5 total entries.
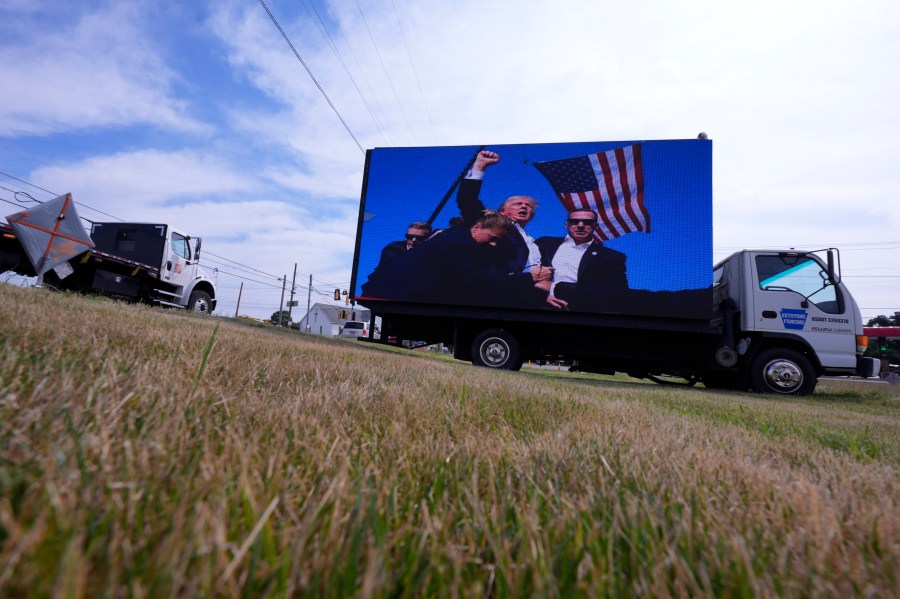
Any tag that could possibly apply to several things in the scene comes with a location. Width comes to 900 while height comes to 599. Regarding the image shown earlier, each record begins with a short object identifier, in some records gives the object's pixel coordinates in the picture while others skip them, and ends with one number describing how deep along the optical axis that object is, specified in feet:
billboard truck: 27.71
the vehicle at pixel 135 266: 32.04
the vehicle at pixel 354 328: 137.49
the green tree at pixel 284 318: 177.25
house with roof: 216.54
